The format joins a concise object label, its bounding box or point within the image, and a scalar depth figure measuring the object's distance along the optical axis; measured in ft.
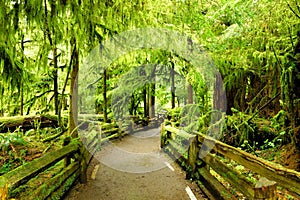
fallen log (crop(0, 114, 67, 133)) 28.13
